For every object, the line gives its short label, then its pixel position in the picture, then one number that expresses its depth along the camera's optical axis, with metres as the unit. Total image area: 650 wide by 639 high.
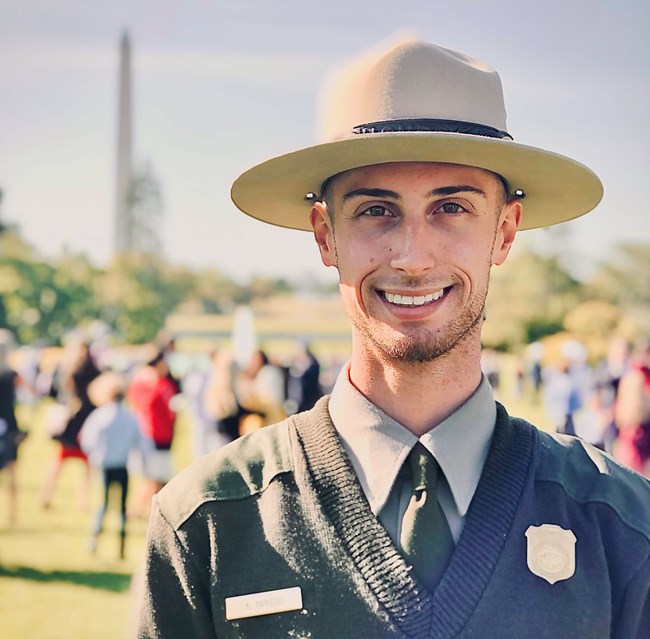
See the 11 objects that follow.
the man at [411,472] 1.61
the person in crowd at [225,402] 8.53
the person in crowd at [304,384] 12.39
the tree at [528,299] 45.74
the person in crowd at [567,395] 10.86
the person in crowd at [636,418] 7.38
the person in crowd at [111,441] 7.55
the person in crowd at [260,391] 8.68
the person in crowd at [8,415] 7.55
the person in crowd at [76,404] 8.61
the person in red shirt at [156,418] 8.48
